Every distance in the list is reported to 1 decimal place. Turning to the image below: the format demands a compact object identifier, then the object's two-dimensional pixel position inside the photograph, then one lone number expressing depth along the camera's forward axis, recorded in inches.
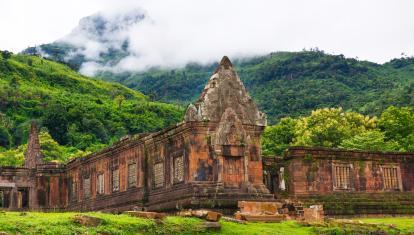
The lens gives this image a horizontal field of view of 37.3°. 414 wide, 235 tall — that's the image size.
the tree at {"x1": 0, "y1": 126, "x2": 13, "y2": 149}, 3395.7
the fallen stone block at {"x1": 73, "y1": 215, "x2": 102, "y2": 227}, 642.2
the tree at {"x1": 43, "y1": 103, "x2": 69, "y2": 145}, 3484.3
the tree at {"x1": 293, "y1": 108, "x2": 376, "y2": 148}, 2031.3
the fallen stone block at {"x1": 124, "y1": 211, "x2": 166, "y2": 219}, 704.6
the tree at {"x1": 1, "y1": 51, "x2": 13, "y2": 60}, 4765.0
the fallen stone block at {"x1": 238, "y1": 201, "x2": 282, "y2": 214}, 928.9
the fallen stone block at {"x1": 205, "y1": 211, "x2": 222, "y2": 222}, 748.5
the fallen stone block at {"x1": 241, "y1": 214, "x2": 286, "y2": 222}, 823.1
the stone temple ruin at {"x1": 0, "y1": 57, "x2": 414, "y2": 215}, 1020.5
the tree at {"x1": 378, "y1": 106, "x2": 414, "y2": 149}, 2023.9
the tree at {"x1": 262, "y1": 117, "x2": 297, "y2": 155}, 2207.2
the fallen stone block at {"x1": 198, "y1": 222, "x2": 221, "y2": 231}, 721.0
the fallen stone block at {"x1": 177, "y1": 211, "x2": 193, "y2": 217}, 769.7
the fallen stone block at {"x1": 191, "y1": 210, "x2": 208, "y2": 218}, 752.3
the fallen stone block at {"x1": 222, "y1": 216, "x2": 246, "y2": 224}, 792.3
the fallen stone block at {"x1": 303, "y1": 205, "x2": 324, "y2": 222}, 965.5
